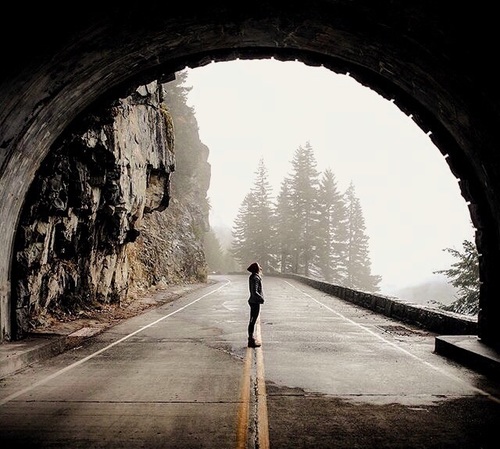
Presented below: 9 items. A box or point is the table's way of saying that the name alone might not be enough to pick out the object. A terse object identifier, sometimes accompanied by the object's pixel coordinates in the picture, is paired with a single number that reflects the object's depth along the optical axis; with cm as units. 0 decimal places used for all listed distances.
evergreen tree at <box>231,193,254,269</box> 7512
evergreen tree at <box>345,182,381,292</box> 7388
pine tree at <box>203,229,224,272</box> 8169
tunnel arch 651
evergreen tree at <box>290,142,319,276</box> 6662
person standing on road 1101
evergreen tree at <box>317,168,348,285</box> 6769
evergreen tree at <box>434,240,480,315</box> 2067
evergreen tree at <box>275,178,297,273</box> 6769
